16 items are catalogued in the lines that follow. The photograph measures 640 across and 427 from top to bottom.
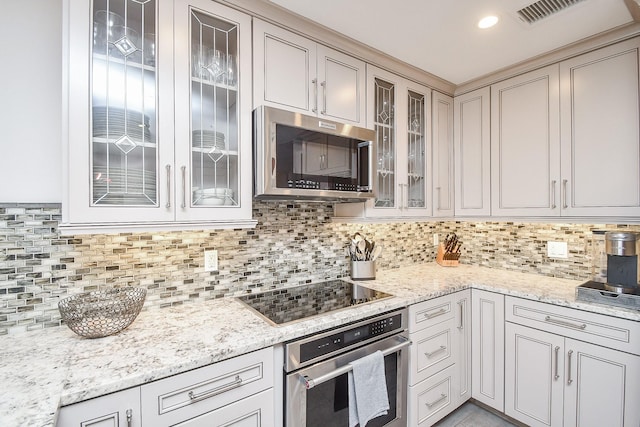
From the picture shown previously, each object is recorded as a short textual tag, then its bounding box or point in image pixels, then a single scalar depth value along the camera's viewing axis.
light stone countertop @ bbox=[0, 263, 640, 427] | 0.86
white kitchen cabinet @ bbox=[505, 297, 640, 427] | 1.53
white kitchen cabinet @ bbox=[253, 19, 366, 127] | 1.55
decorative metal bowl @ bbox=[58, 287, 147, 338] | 1.15
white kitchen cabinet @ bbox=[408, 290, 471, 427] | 1.77
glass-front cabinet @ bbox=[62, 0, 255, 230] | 1.14
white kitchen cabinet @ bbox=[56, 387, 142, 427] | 0.86
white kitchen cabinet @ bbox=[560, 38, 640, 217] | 1.74
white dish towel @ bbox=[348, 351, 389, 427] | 1.43
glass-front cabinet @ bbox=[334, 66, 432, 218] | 2.03
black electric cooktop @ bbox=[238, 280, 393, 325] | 1.48
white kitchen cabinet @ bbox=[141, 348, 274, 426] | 0.99
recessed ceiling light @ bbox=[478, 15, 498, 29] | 1.64
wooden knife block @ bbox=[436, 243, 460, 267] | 2.65
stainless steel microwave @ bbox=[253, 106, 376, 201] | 1.47
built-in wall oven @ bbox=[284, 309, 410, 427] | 1.27
